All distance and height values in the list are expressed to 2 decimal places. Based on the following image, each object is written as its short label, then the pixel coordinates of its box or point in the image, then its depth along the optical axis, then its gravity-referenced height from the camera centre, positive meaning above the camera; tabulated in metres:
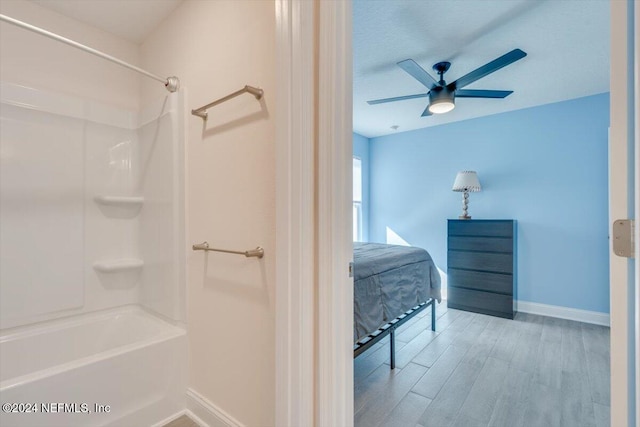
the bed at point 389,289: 1.91 -0.59
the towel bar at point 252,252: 1.24 -0.17
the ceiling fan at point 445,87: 2.01 +1.01
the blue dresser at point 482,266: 3.26 -0.62
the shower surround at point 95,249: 1.55 -0.23
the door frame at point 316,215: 1.05 -0.01
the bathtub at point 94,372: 1.25 -0.81
